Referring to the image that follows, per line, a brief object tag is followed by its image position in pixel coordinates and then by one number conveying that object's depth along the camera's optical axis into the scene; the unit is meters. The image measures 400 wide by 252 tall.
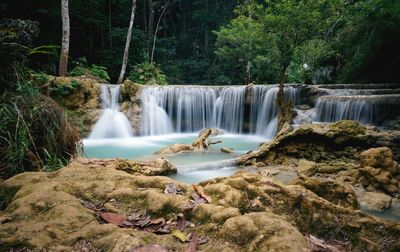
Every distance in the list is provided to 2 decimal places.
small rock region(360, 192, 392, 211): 4.55
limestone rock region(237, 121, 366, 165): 6.52
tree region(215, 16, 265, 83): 20.41
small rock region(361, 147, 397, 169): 5.27
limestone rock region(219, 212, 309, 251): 1.45
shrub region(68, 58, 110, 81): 14.68
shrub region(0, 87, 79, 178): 3.49
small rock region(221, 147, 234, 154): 8.81
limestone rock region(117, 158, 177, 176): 5.34
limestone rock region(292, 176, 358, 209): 3.49
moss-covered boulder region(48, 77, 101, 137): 11.59
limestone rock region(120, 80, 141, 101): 13.56
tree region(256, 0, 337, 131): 9.73
